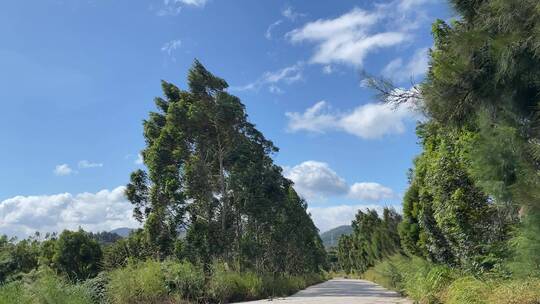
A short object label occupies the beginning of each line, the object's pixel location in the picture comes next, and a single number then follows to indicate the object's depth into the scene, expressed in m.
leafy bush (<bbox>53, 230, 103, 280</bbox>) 34.56
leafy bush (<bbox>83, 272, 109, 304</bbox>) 14.20
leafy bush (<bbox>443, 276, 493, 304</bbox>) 8.78
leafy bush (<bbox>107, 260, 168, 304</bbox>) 14.98
